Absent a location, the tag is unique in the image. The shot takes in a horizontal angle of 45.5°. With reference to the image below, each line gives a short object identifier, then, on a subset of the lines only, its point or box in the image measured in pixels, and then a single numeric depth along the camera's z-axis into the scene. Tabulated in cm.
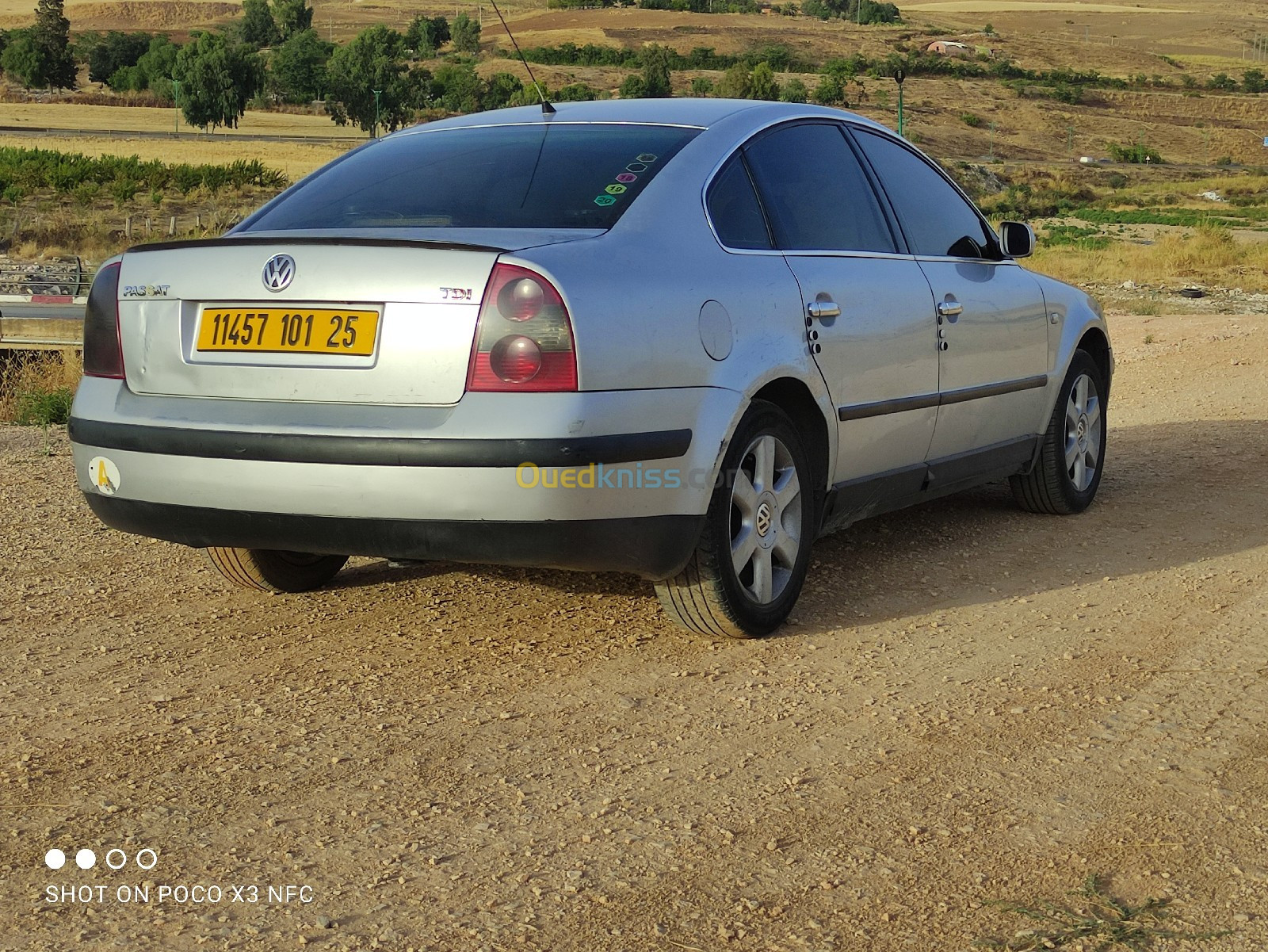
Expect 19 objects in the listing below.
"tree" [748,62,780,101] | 9650
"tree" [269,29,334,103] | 12375
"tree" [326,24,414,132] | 10075
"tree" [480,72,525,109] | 10575
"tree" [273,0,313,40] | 16112
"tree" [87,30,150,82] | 13800
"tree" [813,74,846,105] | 10744
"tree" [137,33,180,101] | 11681
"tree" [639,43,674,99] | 10031
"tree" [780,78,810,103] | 10594
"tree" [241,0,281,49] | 16175
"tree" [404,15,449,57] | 14838
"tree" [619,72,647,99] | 9700
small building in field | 15050
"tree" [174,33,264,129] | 9956
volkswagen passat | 388
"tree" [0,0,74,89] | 12375
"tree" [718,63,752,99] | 9700
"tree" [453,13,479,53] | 15150
